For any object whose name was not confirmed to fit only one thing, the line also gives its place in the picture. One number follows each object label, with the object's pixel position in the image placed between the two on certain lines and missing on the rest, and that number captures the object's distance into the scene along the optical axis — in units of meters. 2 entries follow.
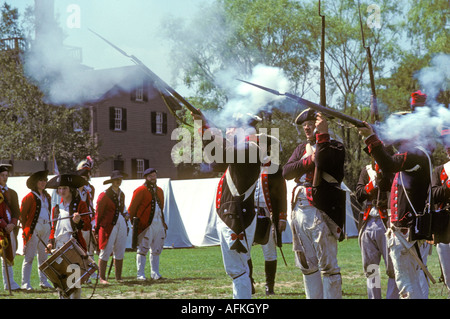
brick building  35.12
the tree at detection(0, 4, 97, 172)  20.75
